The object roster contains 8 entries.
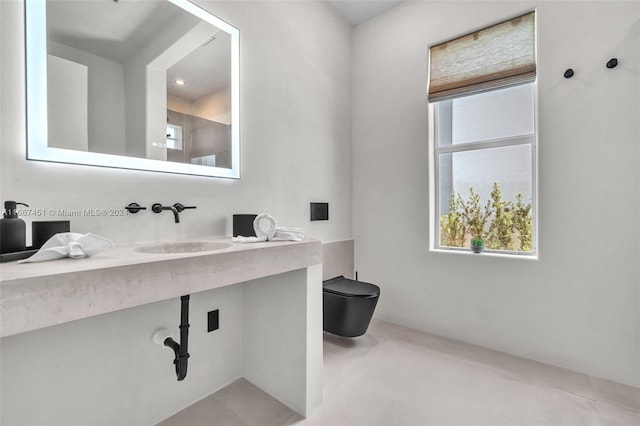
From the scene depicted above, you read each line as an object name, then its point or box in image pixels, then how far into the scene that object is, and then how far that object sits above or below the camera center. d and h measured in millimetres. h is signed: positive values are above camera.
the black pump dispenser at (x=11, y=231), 879 -59
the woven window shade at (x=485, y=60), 1891 +1085
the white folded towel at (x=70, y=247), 861 -110
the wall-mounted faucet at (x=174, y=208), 1362 +19
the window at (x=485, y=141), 1961 +521
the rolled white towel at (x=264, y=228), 1435 -78
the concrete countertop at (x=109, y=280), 656 -198
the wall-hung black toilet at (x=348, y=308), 1907 -664
